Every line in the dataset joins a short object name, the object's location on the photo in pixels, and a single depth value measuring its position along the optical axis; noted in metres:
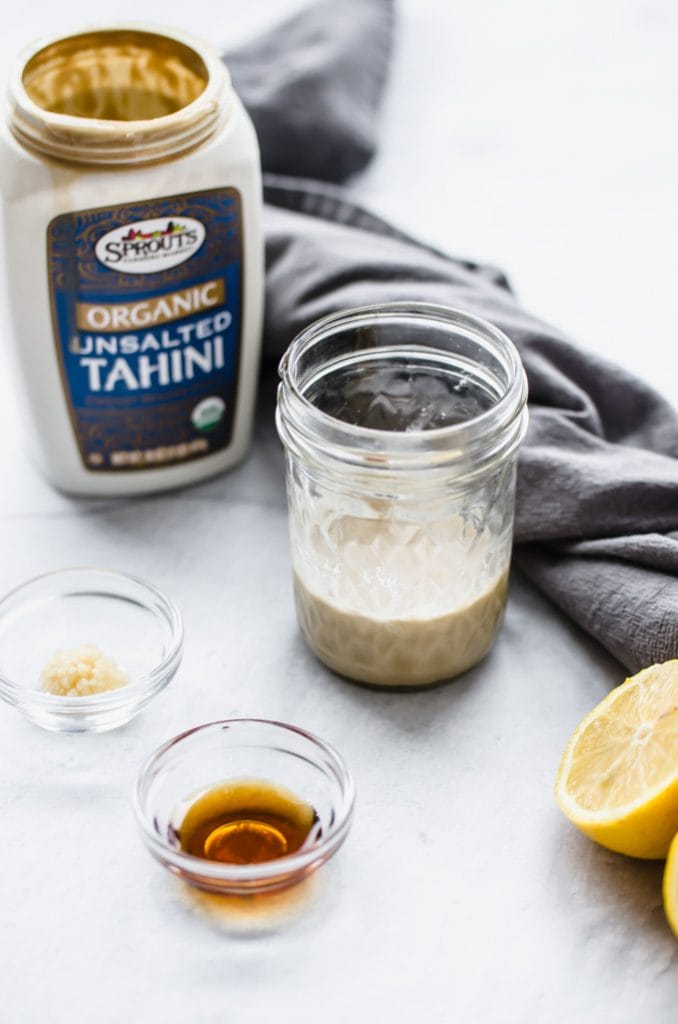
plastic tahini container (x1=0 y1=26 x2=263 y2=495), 0.72
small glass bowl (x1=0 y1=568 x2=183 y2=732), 0.71
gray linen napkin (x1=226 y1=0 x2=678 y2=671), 0.72
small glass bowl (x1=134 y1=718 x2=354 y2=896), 0.65
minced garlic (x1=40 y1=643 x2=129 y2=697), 0.70
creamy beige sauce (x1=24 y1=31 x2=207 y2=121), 0.76
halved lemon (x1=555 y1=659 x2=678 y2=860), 0.64
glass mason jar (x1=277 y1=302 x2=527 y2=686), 0.68
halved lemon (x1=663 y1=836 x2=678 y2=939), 0.63
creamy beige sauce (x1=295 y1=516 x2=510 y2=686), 0.70
